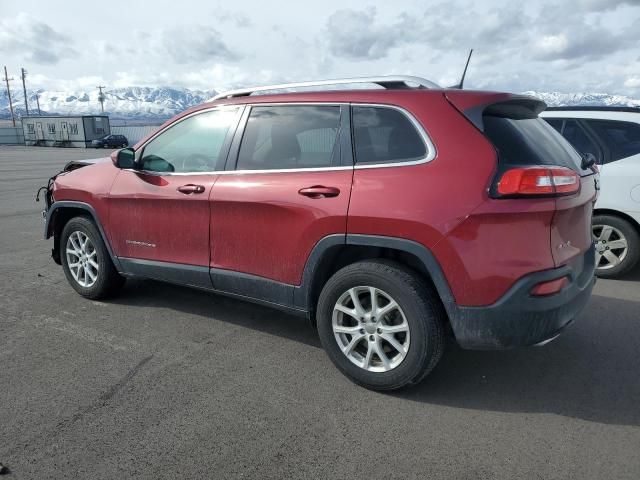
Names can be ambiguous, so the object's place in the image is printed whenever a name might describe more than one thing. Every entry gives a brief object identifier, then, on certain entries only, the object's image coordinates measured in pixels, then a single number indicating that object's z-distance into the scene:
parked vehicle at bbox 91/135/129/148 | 42.56
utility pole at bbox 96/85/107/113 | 114.69
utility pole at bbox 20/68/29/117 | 88.19
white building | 43.53
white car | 4.93
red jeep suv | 2.64
